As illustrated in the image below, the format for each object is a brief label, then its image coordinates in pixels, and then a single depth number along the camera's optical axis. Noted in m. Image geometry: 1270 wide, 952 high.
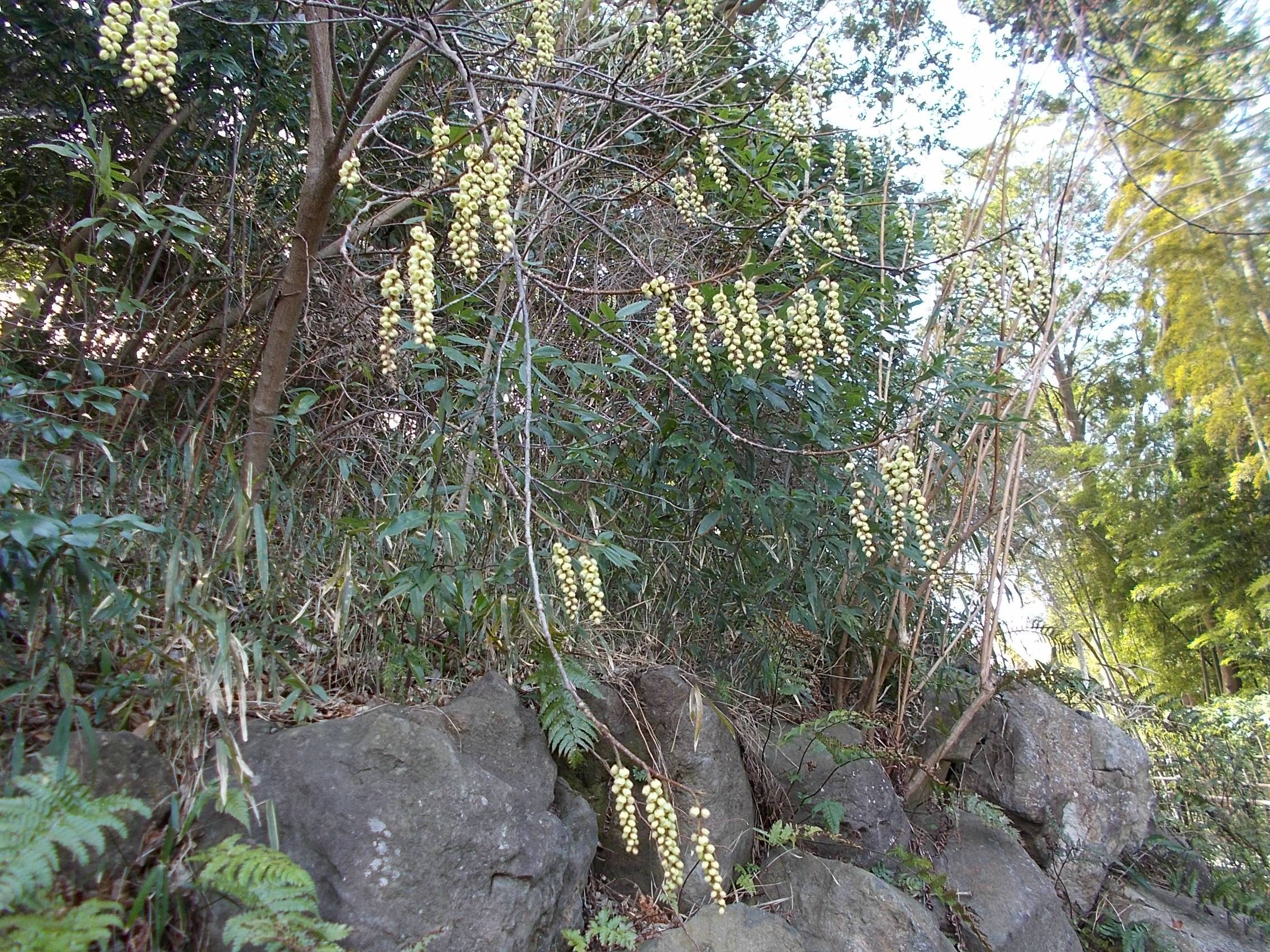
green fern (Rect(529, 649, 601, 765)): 2.20
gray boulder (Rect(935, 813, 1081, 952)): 2.66
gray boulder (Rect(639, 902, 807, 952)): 2.12
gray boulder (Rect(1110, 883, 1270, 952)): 2.95
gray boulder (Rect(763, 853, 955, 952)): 2.30
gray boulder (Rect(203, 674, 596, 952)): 1.74
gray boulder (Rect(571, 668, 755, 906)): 2.38
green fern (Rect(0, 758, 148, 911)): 1.27
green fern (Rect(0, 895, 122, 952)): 1.26
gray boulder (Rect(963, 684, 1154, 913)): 3.13
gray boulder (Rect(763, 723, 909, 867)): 2.67
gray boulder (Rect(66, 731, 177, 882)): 1.59
